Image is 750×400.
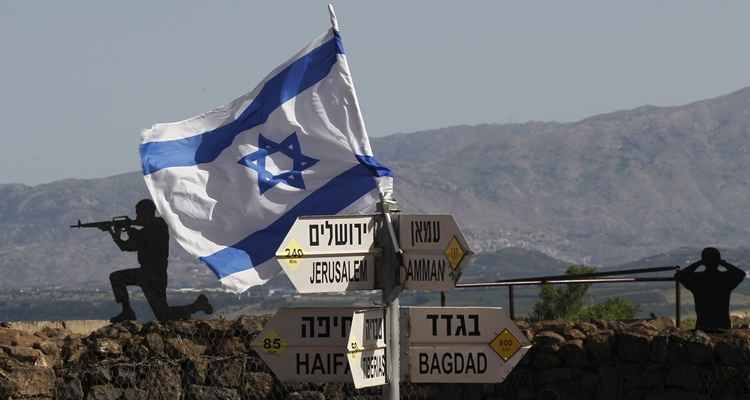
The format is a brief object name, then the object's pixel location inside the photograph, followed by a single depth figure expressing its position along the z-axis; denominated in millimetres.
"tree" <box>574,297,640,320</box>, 34881
